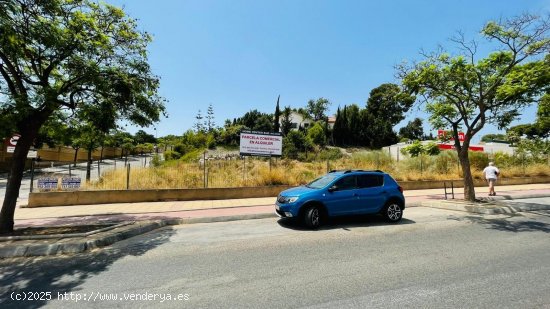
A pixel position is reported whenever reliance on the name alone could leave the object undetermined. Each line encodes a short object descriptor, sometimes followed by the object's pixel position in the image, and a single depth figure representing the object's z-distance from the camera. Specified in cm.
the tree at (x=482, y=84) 1102
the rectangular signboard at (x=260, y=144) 1788
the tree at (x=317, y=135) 5348
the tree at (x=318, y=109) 8775
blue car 891
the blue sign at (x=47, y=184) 1384
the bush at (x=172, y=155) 3998
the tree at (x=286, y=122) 6677
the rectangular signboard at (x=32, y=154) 2095
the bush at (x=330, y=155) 3073
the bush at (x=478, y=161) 2408
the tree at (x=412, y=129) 7499
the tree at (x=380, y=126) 6241
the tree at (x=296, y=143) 3461
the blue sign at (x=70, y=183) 1405
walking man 1648
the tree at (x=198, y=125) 7243
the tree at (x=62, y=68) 718
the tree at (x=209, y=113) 7725
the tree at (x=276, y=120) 5928
